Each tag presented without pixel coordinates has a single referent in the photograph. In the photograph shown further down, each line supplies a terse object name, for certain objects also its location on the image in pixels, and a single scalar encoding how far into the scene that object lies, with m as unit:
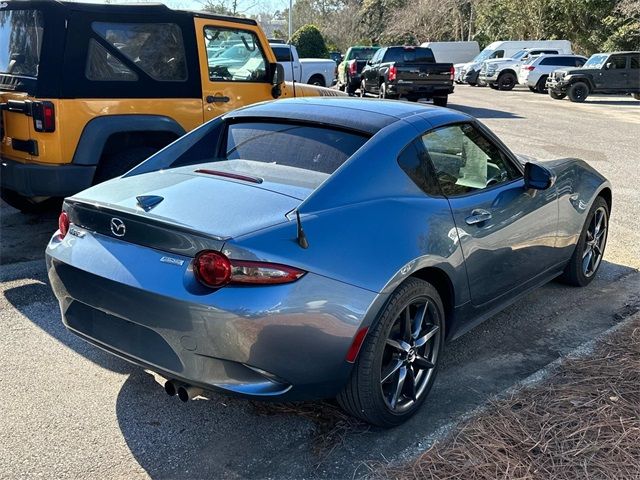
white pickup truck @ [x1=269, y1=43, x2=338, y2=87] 22.10
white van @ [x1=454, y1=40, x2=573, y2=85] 35.78
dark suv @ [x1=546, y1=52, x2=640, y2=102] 23.72
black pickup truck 18.50
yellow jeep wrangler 5.37
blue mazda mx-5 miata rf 2.56
